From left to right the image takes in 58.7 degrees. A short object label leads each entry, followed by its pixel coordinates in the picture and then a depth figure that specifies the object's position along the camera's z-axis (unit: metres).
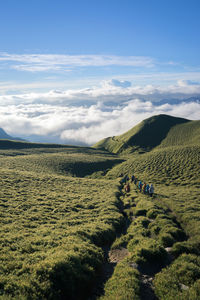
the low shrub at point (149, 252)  11.20
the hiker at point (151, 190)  30.14
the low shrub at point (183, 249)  12.06
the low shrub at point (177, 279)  8.20
